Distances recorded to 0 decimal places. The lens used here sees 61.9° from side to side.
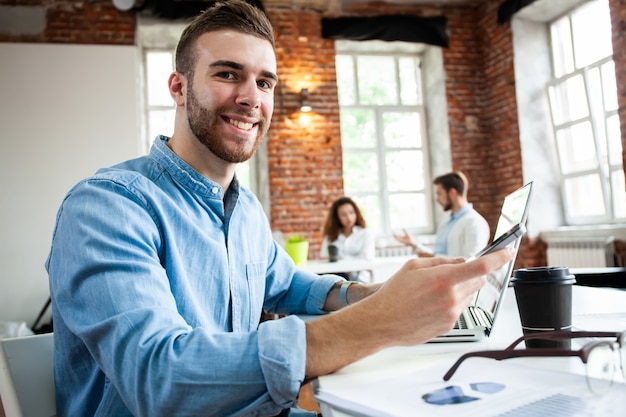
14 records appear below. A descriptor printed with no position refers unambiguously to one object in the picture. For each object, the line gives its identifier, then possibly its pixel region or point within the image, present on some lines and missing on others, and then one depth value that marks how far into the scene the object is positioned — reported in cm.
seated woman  510
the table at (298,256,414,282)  390
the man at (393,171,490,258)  414
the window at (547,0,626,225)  513
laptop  101
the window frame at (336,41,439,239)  652
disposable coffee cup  89
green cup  398
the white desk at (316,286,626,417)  76
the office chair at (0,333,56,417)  91
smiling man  71
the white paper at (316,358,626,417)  59
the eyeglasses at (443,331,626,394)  62
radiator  484
